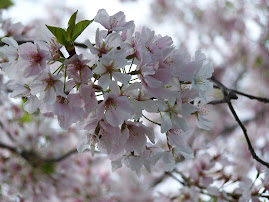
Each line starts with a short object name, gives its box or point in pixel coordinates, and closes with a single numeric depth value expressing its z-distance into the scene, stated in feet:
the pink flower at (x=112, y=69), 2.92
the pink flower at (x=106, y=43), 2.98
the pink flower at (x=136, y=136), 3.04
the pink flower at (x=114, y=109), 2.93
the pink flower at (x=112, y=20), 3.07
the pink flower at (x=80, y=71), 2.94
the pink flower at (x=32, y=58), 2.96
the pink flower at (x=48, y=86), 2.95
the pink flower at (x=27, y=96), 3.04
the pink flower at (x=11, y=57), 3.02
